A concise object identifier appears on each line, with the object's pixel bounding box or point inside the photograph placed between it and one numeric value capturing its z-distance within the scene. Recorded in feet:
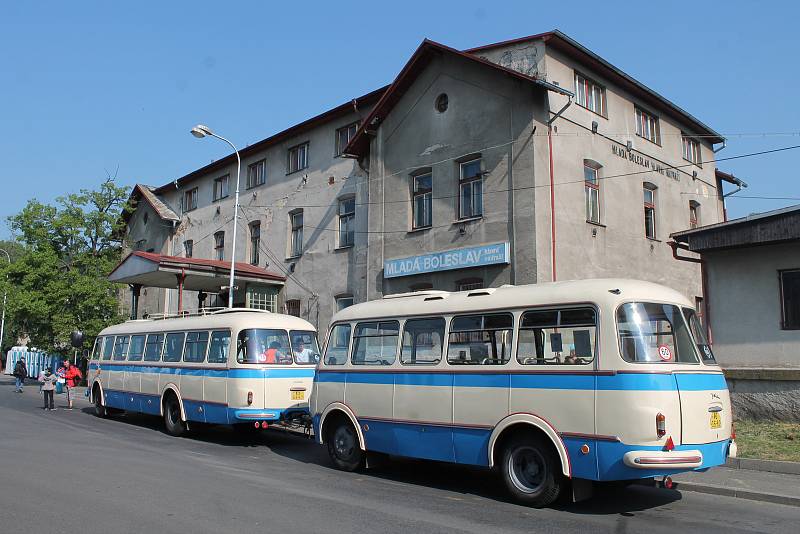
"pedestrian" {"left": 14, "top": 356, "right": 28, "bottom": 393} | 100.17
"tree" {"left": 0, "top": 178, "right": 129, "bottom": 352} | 106.52
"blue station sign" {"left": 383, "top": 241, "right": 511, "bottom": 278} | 59.72
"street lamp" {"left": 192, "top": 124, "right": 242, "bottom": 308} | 69.23
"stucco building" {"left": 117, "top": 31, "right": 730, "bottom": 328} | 60.18
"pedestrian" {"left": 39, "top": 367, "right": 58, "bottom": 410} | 69.72
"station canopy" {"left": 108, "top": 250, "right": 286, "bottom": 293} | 82.07
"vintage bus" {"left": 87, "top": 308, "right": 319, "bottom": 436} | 43.91
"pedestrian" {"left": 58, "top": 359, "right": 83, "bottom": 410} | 74.98
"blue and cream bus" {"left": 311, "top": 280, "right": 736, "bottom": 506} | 24.43
